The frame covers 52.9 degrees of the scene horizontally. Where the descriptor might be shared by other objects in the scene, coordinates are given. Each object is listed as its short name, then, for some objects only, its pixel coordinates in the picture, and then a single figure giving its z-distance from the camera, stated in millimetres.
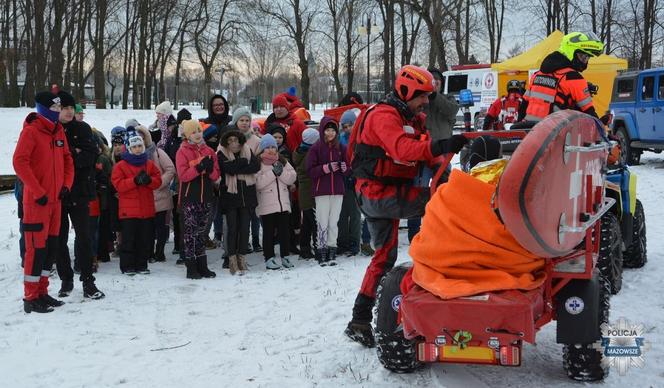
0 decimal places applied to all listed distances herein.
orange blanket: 3387
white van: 27047
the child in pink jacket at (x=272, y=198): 7961
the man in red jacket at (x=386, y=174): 4434
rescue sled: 3096
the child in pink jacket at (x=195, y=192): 7375
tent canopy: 22556
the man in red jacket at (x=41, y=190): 5883
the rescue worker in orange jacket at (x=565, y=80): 5906
